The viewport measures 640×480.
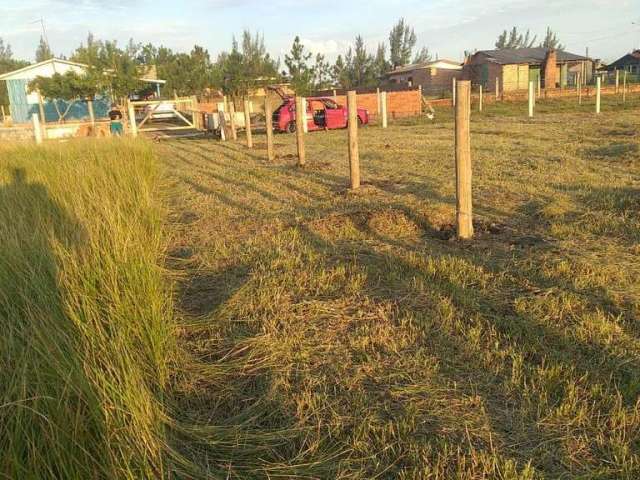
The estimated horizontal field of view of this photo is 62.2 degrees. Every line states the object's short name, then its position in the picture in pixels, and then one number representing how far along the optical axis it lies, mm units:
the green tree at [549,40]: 108312
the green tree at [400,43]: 82438
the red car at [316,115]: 21234
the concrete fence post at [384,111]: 21688
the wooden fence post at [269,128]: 12459
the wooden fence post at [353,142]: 7496
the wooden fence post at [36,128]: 14672
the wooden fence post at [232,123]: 19422
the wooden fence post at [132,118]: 19034
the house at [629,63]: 57500
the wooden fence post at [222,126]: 19719
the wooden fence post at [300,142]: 10758
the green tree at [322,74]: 57100
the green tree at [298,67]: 44438
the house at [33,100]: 39031
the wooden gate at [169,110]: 19444
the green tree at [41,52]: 92400
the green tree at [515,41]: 108188
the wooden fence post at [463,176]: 4859
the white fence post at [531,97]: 20334
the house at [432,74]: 52062
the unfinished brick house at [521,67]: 44781
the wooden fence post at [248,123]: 15670
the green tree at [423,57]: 87062
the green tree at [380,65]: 68912
